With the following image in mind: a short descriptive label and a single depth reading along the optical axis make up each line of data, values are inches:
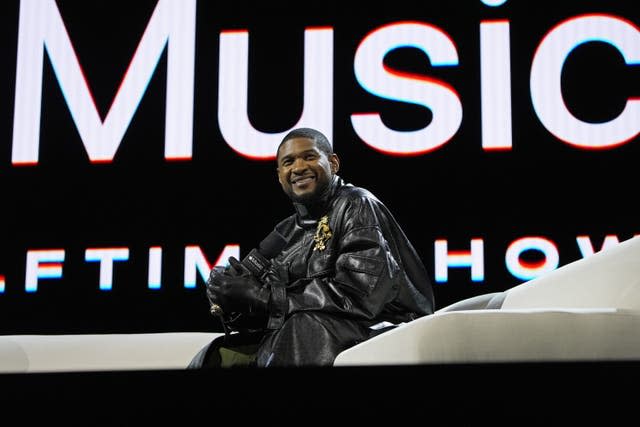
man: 401.6
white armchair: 368.1
